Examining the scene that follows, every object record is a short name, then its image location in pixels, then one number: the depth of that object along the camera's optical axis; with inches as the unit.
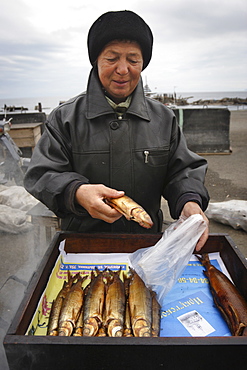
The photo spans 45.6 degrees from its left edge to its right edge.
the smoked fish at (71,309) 59.1
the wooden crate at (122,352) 40.2
